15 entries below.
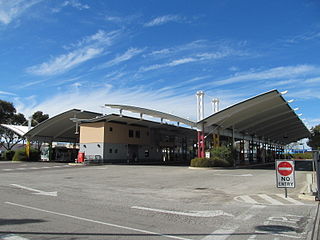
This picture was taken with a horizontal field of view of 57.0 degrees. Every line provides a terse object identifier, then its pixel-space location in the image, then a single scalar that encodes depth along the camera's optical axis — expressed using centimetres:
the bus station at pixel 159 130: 3431
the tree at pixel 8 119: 6425
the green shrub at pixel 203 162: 3083
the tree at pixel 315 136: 7238
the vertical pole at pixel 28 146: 4853
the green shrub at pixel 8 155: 5381
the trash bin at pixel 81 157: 4019
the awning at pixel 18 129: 5203
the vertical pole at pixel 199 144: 3469
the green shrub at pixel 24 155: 4747
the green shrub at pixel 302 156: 7925
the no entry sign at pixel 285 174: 1080
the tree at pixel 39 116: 7898
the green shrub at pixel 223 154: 3239
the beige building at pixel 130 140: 4022
